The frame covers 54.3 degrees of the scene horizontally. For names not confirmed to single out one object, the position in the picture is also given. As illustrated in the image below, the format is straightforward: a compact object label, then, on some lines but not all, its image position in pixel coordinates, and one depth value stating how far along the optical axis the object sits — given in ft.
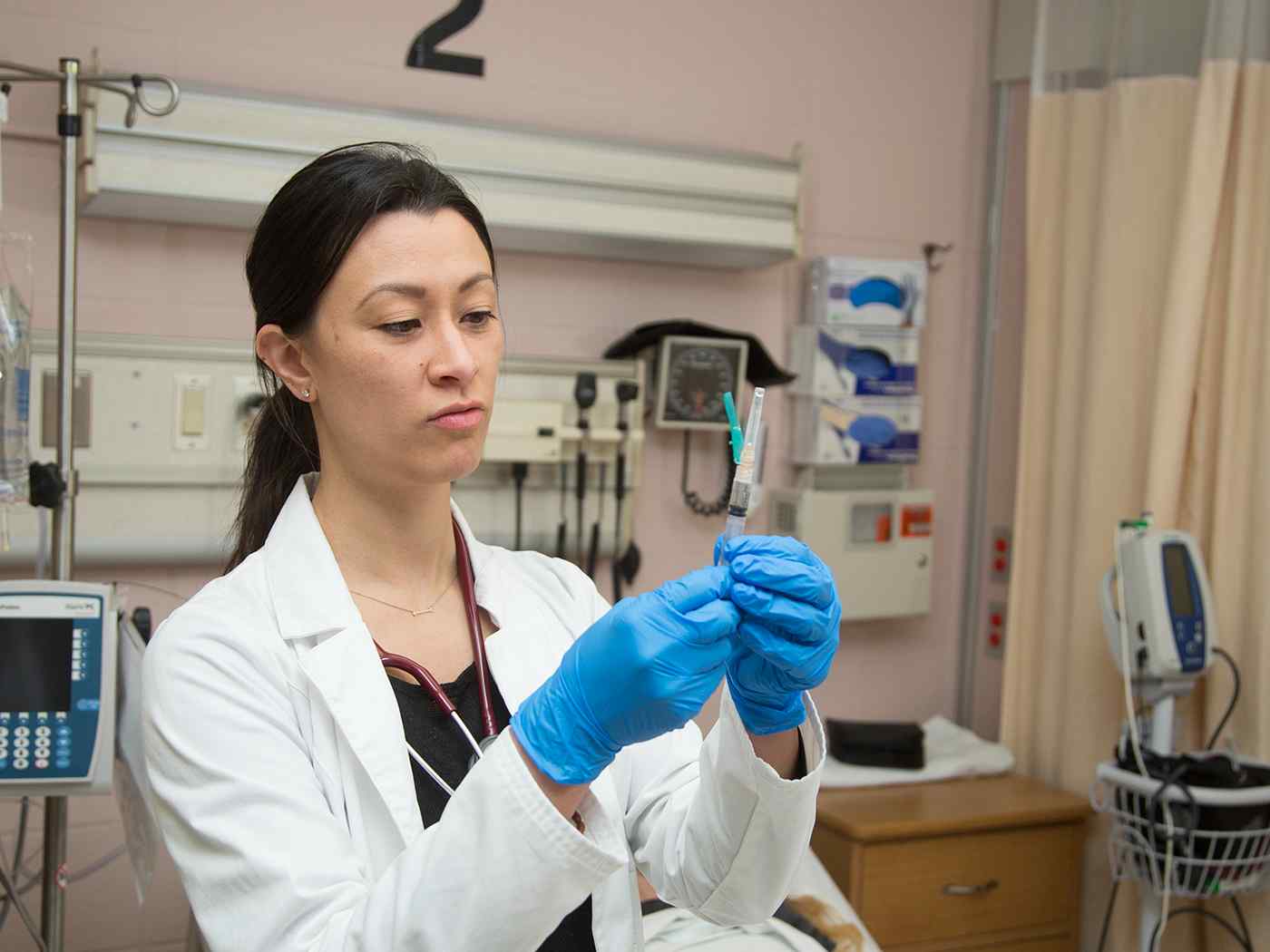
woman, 3.18
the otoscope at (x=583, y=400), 9.13
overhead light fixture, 7.57
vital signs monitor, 8.23
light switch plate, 8.13
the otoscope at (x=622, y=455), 9.35
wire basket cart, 7.81
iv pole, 6.24
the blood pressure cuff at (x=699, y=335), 9.36
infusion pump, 5.77
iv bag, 5.87
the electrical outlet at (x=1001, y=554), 11.07
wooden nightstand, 8.79
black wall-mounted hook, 10.94
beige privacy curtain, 8.62
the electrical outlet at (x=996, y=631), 11.14
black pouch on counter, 9.80
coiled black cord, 9.99
